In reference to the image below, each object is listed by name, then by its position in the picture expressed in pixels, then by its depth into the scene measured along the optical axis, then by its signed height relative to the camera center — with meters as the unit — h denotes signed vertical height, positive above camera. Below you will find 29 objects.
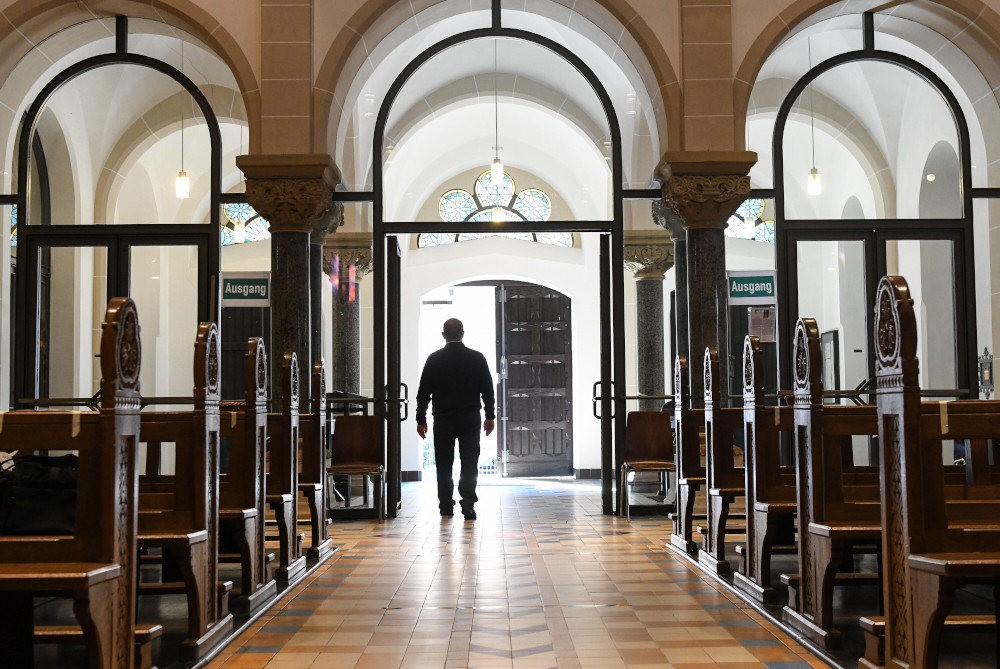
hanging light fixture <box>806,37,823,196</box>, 8.32 +1.74
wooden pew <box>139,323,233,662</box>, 3.61 -0.36
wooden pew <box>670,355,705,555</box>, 6.07 -0.31
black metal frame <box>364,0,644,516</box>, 8.04 +0.95
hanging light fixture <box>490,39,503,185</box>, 10.86 +2.50
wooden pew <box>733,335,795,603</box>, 4.42 -0.34
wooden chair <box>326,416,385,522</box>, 7.85 -0.29
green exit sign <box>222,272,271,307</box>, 8.03 +0.90
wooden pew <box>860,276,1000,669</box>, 2.75 -0.30
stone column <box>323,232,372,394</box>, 8.13 +0.85
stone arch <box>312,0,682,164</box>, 7.63 +2.53
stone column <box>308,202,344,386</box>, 8.01 +1.04
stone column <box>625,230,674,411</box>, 8.42 +0.88
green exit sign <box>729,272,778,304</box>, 8.08 +0.88
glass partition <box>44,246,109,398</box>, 8.04 +0.70
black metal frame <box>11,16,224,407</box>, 8.02 +1.29
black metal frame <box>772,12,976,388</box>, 8.06 +1.26
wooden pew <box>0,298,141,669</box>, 2.85 -0.31
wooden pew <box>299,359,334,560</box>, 6.02 -0.33
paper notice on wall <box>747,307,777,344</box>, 8.14 +0.64
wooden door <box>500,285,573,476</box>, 14.30 +0.32
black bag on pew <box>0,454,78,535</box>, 3.03 -0.26
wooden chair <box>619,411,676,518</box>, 7.93 -0.26
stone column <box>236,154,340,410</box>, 7.51 +1.35
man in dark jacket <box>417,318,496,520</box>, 7.85 +0.00
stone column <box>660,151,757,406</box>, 7.52 +1.34
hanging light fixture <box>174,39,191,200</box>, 8.27 +1.75
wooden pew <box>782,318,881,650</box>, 3.62 -0.33
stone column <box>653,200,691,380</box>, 8.51 +1.24
